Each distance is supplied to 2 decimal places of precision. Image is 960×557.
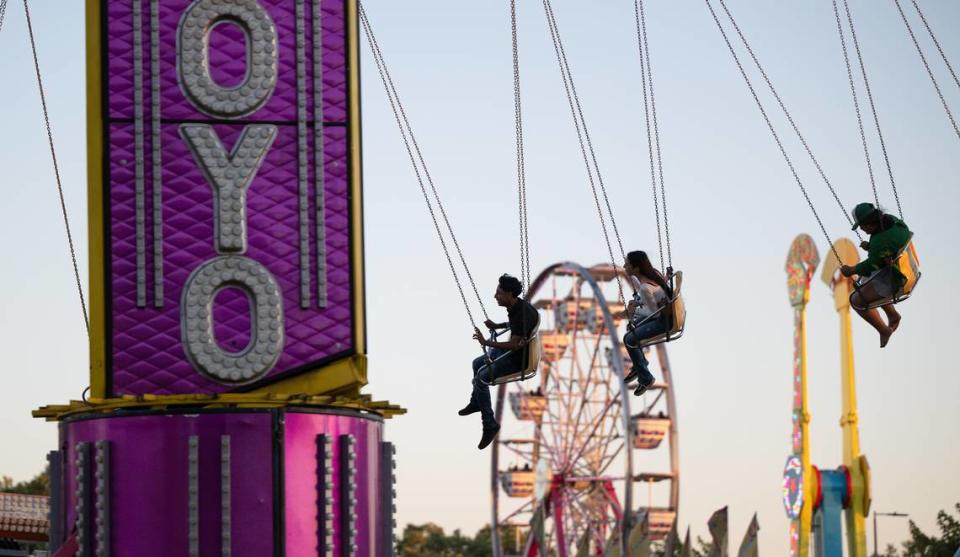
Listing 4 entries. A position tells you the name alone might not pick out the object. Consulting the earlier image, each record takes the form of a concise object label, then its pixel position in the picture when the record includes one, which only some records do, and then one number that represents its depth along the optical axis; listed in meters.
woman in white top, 20.22
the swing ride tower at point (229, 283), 23.38
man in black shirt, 20.31
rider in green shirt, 20.36
